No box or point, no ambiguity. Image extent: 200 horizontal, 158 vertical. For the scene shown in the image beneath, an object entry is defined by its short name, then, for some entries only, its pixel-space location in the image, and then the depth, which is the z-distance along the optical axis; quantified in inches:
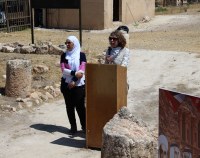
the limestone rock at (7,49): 612.5
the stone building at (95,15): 1066.0
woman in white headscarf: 331.2
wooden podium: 300.9
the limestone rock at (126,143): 237.4
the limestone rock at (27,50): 606.2
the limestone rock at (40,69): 519.8
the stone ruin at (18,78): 435.6
